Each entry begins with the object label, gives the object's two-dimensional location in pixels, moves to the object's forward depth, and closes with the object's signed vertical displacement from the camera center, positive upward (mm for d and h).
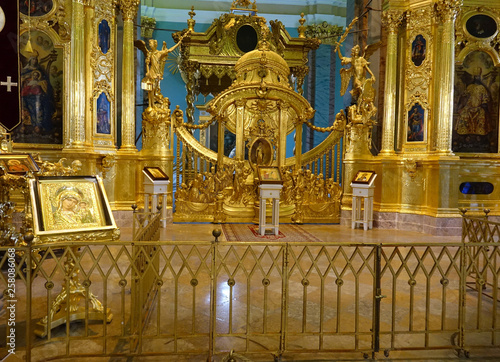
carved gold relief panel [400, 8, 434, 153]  10203 +2361
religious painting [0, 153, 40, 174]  4785 +21
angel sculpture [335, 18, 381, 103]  10812 +2711
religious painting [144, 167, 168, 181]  9596 -179
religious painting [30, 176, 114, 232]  3820 -404
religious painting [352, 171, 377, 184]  9875 -206
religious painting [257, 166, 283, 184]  9062 -180
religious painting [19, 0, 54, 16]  8648 +3518
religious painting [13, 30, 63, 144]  8734 +1636
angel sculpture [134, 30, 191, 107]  10297 +2532
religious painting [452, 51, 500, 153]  10172 +1678
